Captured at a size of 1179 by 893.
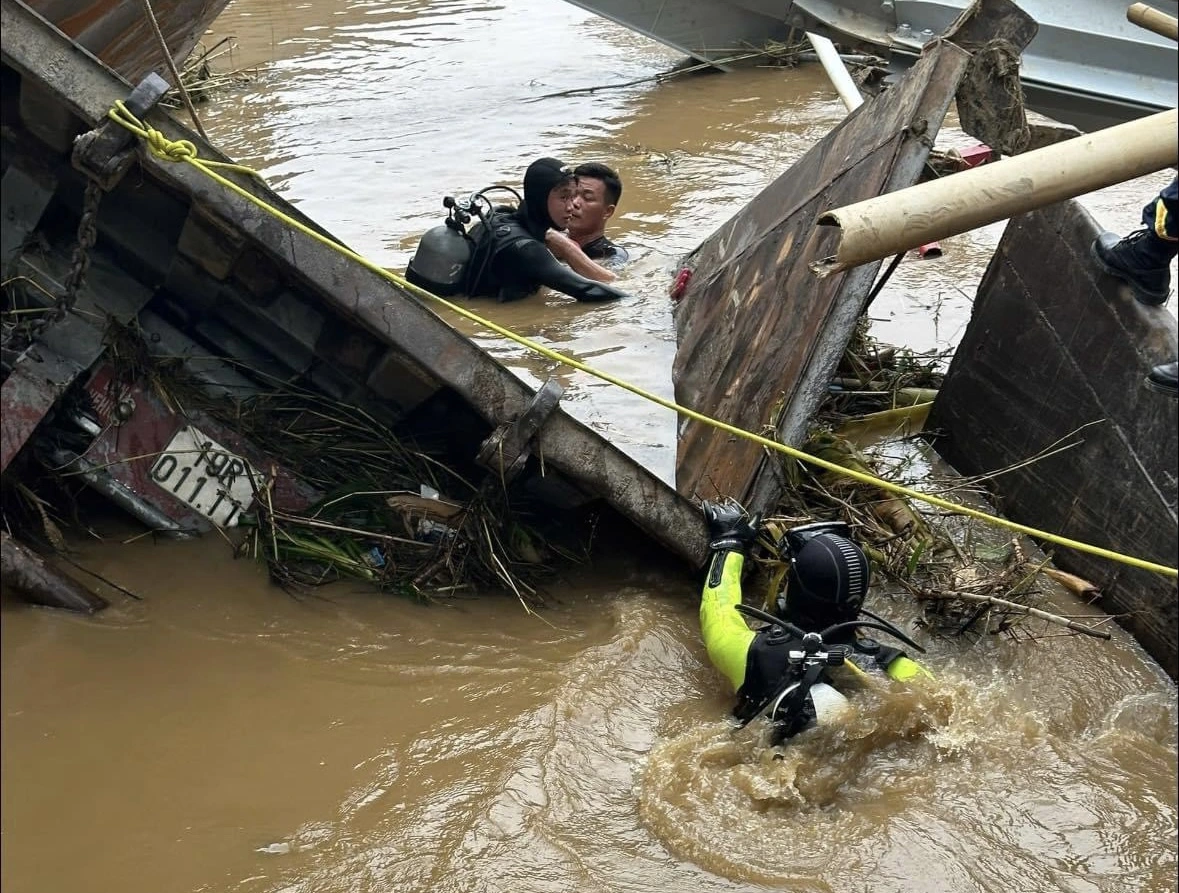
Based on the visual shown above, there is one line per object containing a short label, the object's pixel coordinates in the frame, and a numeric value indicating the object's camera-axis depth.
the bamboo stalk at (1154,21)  4.59
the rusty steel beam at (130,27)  5.64
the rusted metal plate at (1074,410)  4.03
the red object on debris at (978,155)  6.89
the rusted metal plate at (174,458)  4.45
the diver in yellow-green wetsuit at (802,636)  3.44
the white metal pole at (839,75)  6.44
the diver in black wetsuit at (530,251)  6.60
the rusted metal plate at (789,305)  4.29
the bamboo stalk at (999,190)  2.92
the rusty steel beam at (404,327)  3.91
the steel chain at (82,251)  3.89
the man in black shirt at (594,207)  6.98
